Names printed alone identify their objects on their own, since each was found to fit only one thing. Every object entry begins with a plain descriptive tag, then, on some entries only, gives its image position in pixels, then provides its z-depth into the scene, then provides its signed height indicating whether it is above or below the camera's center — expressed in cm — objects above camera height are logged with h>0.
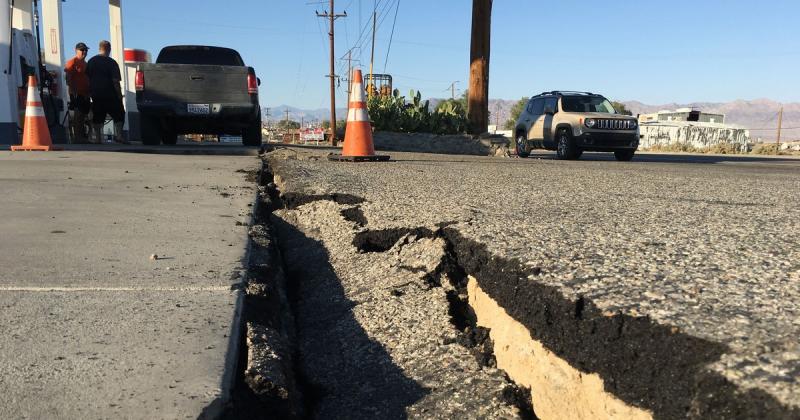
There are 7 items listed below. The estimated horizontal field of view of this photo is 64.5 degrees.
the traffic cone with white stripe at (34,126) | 810 +8
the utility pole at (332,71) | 3958 +439
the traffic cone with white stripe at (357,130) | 688 +8
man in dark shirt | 970 +76
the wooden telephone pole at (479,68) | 1371 +158
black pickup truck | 917 +61
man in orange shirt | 984 +79
